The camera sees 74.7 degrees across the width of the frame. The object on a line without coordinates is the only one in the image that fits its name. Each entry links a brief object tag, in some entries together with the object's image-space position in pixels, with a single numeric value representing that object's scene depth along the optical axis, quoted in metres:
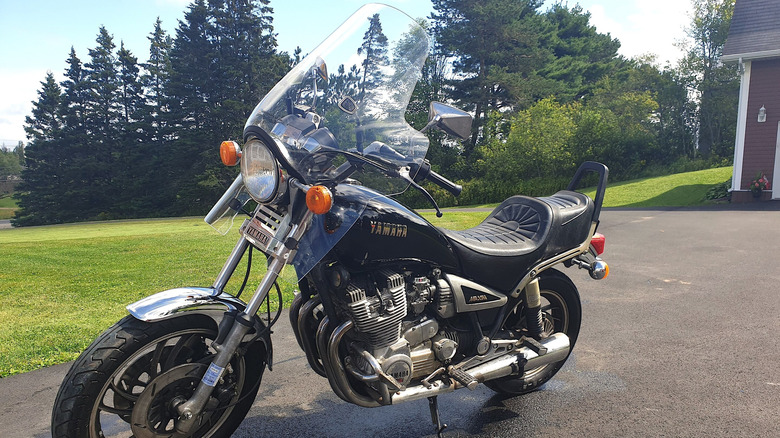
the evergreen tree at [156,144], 37.22
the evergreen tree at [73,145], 37.09
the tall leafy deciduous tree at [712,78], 33.56
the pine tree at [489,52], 33.81
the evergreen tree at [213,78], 36.41
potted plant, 17.47
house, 17.67
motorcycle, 2.38
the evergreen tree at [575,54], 39.22
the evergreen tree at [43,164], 36.88
